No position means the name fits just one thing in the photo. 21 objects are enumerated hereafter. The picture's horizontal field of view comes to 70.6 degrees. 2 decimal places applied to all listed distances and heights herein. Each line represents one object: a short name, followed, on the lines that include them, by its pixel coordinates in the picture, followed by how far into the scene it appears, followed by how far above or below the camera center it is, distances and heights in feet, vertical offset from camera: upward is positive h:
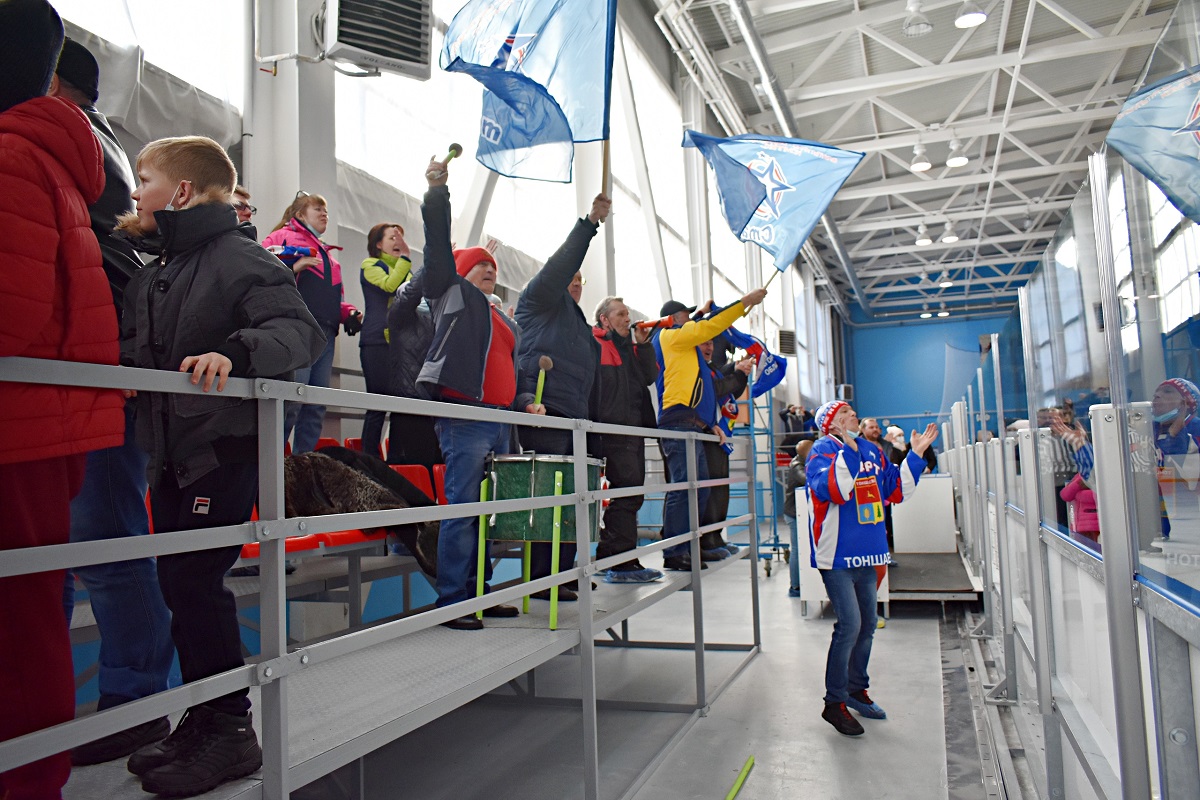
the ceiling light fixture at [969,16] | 33.70 +17.57
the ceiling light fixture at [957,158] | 50.60 +18.03
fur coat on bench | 10.82 -0.09
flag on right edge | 4.15 +1.68
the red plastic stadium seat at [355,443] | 16.74 +0.74
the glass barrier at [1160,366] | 4.58 +0.51
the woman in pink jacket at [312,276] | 13.43 +3.35
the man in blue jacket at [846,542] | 14.83 -1.38
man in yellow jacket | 17.85 +1.60
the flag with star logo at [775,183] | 20.25 +6.89
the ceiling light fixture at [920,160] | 50.67 +18.12
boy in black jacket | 6.02 +0.89
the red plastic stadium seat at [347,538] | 12.06 -0.84
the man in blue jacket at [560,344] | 13.70 +2.21
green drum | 10.96 -0.20
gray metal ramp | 23.91 -3.55
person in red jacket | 4.83 +0.90
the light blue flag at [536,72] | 13.51 +6.45
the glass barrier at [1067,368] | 7.61 +0.90
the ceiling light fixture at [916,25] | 35.40 +18.22
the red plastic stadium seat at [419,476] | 14.56 +0.04
